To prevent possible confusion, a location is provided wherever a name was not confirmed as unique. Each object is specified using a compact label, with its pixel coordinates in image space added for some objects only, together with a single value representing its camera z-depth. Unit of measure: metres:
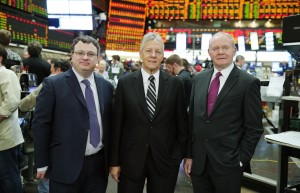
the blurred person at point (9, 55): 3.86
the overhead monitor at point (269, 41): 10.81
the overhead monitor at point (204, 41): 9.24
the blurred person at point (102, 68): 6.38
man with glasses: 2.17
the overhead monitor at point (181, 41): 9.99
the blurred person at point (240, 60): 7.53
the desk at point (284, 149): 2.86
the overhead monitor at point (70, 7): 7.02
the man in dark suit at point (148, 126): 2.30
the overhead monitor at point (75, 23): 6.89
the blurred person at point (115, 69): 7.20
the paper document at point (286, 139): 2.71
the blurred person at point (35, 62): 4.70
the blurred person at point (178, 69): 5.38
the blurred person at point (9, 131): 2.96
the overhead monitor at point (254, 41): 10.04
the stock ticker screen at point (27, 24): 7.30
